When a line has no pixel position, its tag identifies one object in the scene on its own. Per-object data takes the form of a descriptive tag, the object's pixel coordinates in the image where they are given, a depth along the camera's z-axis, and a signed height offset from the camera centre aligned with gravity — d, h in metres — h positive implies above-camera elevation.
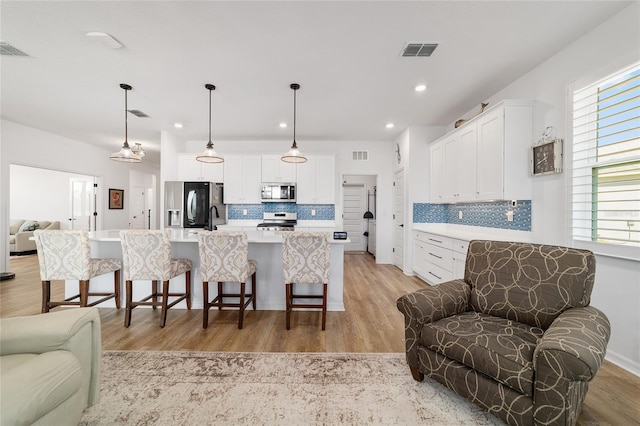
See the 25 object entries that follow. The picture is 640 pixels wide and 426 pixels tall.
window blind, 1.96 +0.42
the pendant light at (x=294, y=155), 3.35 +0.74
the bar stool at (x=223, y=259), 2.57 -0.49
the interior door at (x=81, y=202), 6.77 +0.20
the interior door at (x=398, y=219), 5.27 -0.16
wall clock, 2.51 +0.55
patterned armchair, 1.21 -0.69
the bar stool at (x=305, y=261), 2.58 -0.50
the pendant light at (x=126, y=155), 3.30 +0.70
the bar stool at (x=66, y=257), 2.67 -0.49
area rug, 1.53 -1.20
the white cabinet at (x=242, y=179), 5.51 +0.67
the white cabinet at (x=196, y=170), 5.54 +0.85
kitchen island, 3.12 -0.83
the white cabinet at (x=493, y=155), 2.88 +0.71
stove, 5.49 -0.20
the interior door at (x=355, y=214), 7.79 -0.09
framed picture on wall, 6.90 +0.31
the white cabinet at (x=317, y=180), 5.47 +0.65
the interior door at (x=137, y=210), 7.92 -0.01
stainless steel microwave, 5.40 +0.39
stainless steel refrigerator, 5.12 +0.12
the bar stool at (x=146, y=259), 2.63 -0.50
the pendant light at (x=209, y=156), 3.54 +0.75
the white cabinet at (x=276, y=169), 5.49 +0.87
